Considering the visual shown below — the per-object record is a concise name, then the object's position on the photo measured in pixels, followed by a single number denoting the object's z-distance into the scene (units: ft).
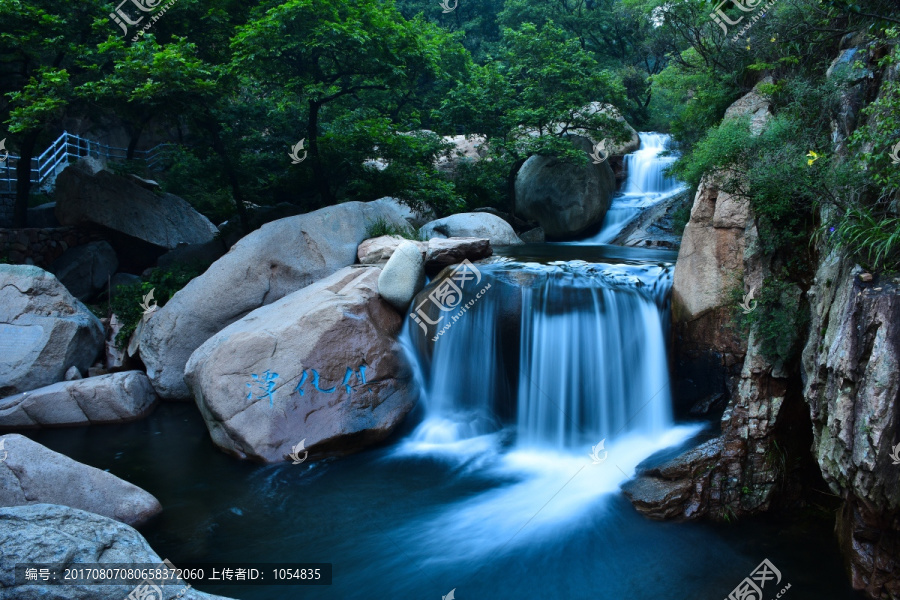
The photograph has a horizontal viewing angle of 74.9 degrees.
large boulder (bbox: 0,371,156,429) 29.22
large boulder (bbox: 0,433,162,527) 18.75
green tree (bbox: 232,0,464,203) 32.58
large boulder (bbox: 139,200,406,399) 31.22
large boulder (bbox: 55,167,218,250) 46.09
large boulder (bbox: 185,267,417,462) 24.81
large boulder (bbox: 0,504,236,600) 12.30
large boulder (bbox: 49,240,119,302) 44.62
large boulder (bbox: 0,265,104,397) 30.40
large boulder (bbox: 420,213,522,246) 41.73
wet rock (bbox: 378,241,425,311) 28.89
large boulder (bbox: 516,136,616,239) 51.93
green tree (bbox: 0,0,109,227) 31.60
